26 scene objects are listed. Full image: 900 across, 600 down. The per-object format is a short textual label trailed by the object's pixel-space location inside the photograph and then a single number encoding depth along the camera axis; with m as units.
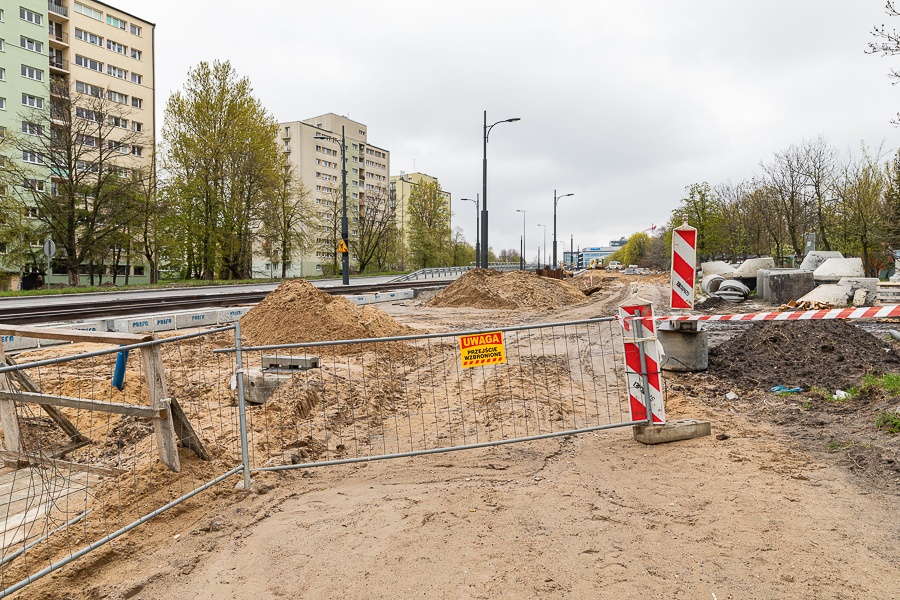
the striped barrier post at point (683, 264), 7.07
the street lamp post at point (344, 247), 30.44
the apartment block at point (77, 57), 47.84
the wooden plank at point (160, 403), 4.28
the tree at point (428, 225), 67.69
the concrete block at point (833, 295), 17.30
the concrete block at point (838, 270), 20.56
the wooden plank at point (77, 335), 4.47
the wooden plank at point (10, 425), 5.15
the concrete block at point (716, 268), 28.38
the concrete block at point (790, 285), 19.91
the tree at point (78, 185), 32.56
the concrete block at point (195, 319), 14.24
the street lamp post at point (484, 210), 26.92
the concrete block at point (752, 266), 25.77
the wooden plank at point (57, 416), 4.82
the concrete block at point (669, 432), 5.40
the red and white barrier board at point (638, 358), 5.27
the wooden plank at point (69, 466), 4.74
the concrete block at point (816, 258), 24.45
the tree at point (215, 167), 38.59
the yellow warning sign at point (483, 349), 5.21
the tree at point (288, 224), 46.53
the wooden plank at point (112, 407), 4.25
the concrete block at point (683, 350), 8.95
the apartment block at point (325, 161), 92.19
